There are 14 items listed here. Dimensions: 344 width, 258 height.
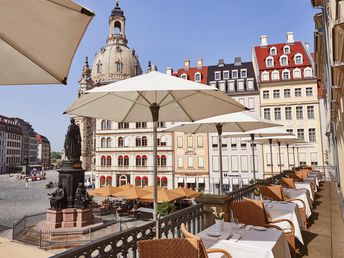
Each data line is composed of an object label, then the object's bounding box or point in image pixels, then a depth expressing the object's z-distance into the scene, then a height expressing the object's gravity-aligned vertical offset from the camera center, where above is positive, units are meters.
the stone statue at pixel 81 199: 16.88 -2.61
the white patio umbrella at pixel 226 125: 6.61 +0.84
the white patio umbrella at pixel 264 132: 9.37 +0.77
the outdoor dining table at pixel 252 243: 3.64 -1.24
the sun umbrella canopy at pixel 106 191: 22.67 -2.93
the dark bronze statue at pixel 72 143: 18.74 +0.95
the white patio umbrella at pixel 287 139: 14.31 +0.80
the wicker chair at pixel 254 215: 5.54 -1.27
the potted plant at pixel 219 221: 4.41 -1.07
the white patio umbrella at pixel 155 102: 3.84 +0.98
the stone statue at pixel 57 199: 16.41 -2.55
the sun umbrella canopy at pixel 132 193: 21.01 -2.93
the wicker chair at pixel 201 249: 3.09 -1.07
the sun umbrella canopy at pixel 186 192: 21.45 -2.95
